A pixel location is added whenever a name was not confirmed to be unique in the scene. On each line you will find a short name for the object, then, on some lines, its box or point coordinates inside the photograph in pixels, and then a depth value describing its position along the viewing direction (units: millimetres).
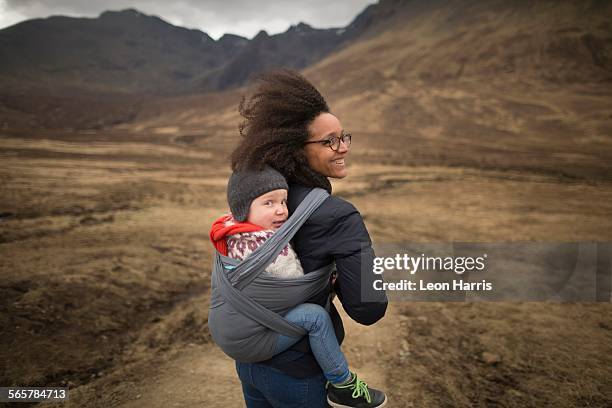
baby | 1416
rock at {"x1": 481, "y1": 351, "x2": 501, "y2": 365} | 3577
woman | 1349
